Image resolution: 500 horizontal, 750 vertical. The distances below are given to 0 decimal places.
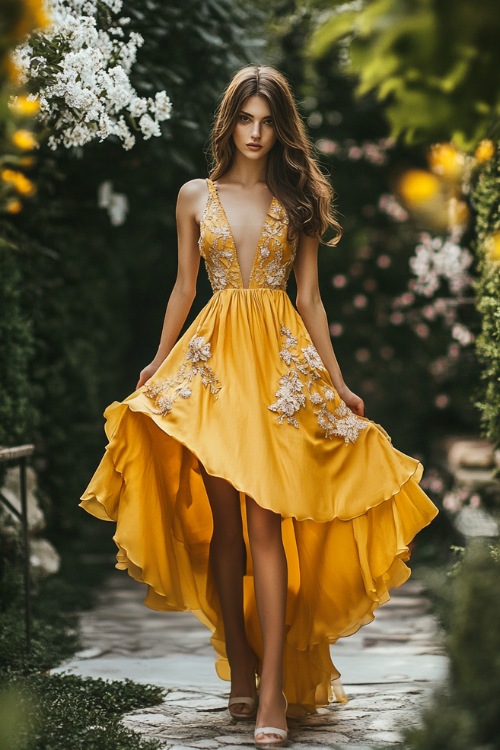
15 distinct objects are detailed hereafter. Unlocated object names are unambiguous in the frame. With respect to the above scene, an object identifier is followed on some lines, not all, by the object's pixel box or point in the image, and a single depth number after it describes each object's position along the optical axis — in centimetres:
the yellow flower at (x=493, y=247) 685
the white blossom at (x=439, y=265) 1431
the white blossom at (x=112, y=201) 1125
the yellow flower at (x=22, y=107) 481
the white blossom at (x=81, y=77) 663
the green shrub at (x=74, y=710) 543
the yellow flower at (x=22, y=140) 456
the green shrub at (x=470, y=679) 349
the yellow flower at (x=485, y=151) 744
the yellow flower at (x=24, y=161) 466
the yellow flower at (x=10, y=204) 450
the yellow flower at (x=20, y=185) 723
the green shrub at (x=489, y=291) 756
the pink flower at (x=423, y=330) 1599
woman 597
